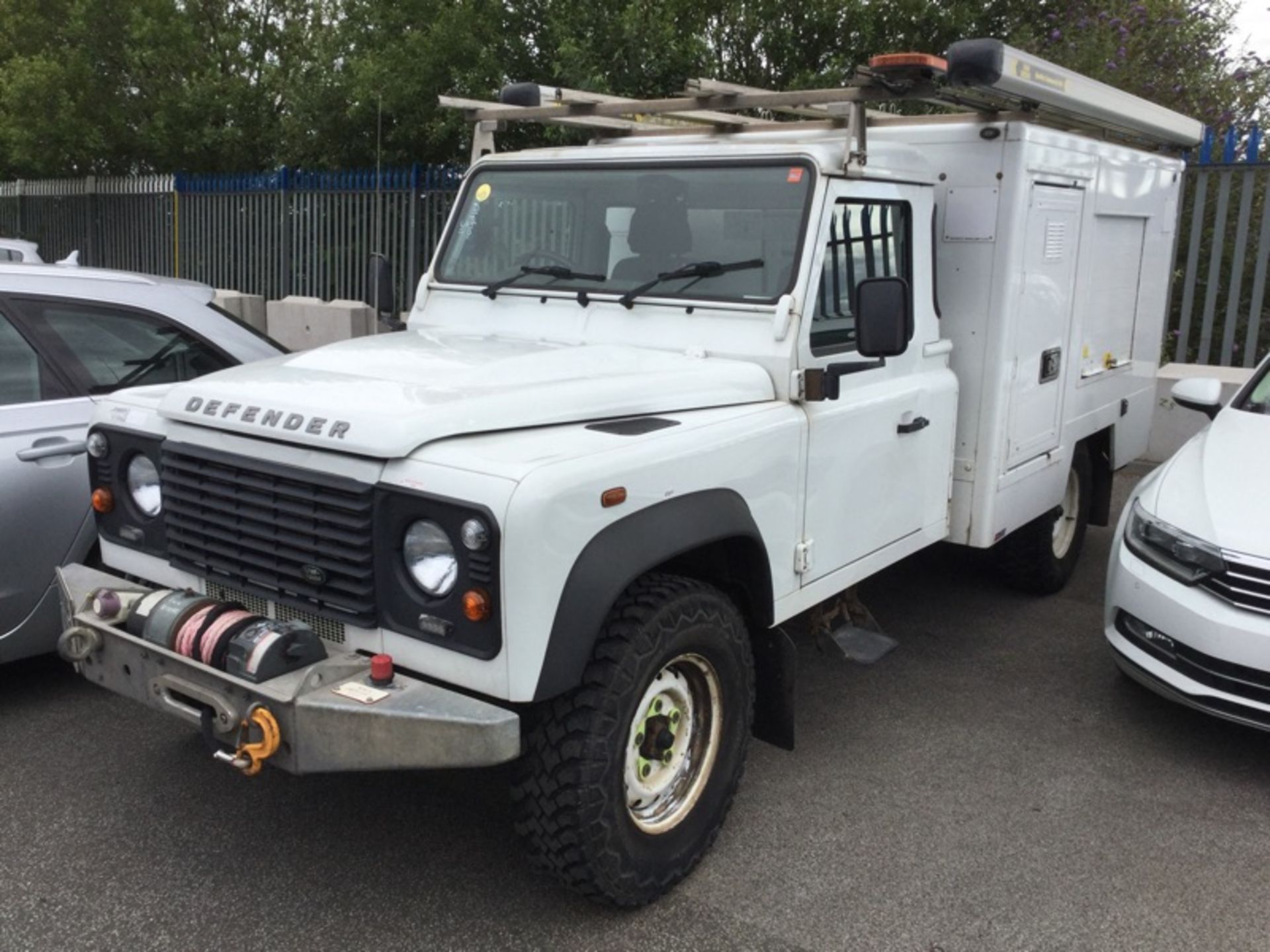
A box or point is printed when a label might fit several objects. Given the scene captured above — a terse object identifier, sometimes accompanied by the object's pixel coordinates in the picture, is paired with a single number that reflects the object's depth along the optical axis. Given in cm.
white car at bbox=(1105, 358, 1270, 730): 410
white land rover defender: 290
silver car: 428
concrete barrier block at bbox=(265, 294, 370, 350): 1009
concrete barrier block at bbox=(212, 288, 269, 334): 1096
